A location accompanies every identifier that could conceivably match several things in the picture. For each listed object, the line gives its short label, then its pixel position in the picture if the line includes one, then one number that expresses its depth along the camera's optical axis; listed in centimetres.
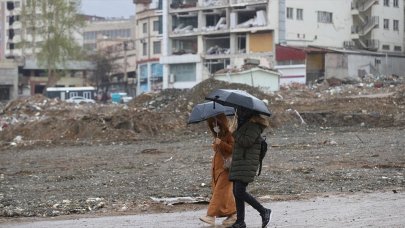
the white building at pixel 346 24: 7344
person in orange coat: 1024
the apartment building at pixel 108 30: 13259
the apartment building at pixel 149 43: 8694
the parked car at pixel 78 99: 6231
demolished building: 7219
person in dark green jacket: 950
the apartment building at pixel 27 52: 7700
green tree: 7506
